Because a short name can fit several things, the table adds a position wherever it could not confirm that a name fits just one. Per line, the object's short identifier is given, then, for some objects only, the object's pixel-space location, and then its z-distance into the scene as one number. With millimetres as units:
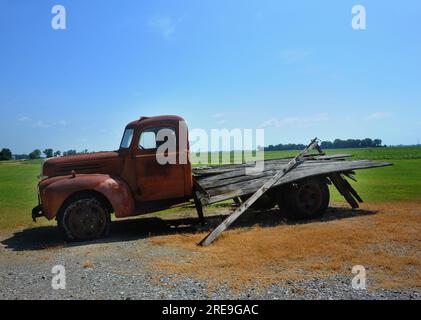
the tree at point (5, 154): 101188
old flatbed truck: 8109
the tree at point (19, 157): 110169
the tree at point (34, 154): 114625
